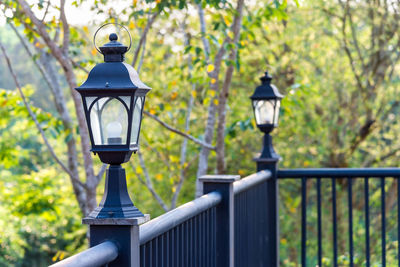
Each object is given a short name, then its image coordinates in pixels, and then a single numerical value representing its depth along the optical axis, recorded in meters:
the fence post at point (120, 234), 3.00
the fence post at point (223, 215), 5.23
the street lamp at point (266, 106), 8.47
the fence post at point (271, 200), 8.28
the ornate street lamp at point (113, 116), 3.07
